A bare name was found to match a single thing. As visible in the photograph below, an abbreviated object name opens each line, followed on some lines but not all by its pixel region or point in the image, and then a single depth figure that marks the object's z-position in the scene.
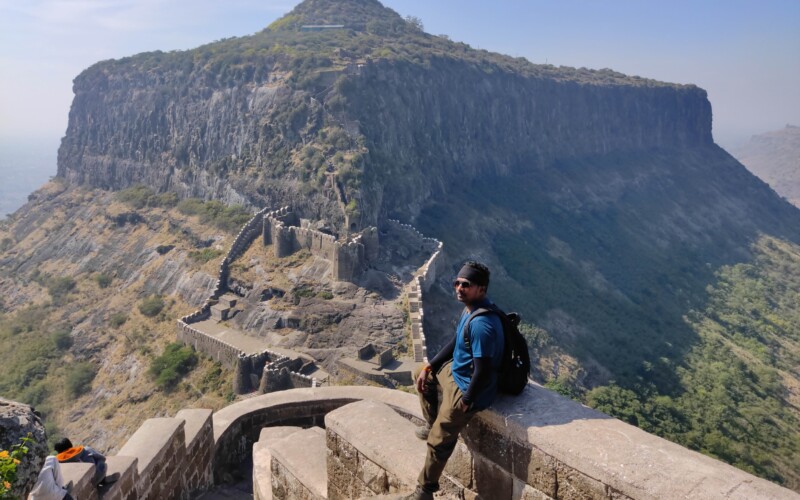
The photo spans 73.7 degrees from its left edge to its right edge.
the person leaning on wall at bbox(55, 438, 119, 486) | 5.48
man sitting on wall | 3.80
